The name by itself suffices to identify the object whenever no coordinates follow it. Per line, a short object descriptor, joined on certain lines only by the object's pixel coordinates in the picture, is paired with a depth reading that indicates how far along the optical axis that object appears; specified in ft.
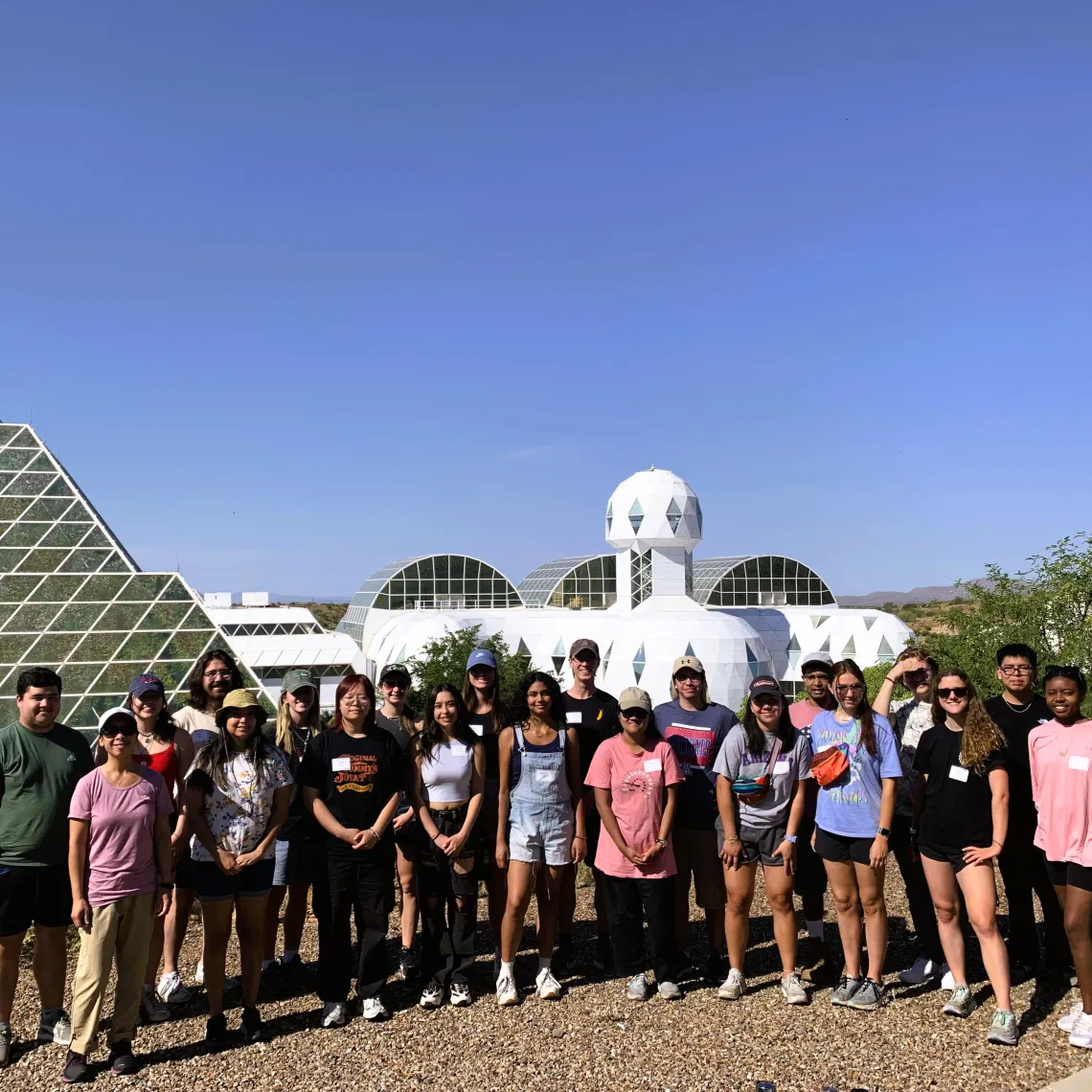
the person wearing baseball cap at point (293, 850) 21.66
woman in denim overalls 20.92
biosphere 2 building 98.99
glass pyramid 56.70
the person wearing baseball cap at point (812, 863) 21.52
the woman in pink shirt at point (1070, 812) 18.43
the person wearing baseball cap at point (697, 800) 22.04
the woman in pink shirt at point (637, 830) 20.70
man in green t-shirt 18.54
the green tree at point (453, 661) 93.15
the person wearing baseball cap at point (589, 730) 22.35
